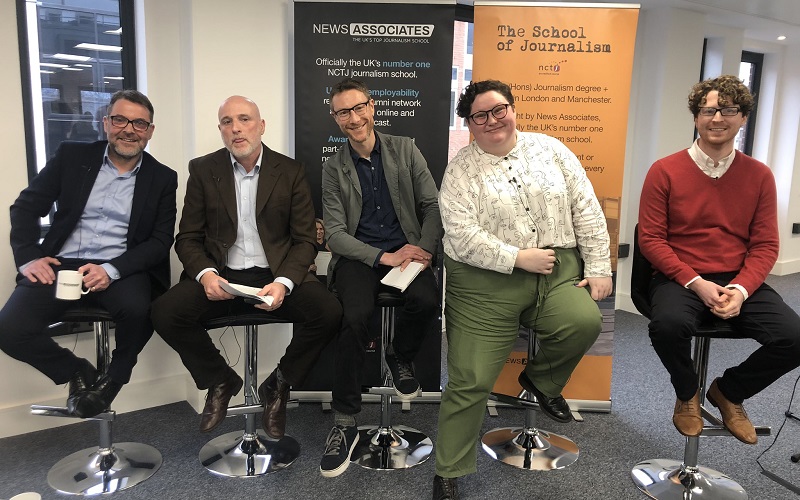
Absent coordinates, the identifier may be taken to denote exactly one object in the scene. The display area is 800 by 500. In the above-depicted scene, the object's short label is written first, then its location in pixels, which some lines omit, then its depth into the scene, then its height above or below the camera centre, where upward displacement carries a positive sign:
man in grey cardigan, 2.48 -0.45
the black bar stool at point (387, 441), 2.63 -1.40
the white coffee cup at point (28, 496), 1.73 -1.05
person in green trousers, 2.37 -0.47
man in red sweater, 2.29 -0.44
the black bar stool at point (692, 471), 2.38 -1.35
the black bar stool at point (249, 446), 2.52 -1.41
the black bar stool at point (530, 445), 2.69 -1.41
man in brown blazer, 2.48 -0.55
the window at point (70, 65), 2.88 +0.30
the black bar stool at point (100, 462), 2.41 -1.41
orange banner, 3.06 +0.36
